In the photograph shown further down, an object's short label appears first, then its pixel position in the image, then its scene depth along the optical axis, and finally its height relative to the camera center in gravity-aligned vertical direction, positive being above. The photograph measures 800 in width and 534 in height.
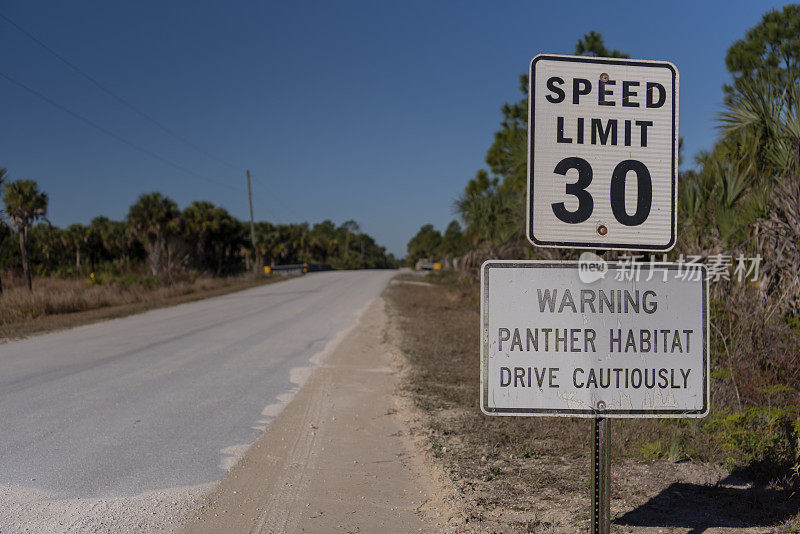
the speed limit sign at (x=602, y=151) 2.60 +0.47
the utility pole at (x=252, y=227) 40.85 +2.45
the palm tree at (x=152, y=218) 33.84 +2.42
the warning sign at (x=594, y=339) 2.56 -0.33
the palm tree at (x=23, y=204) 25.67 +2.43
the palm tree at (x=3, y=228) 20.00 +1.40
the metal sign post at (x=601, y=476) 2.54 -0.91
